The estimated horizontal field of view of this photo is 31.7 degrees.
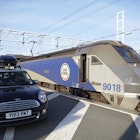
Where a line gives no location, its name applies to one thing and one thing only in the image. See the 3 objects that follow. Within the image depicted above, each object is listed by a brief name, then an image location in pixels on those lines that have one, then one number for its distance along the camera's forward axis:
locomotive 9.33
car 6.18
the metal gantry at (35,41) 33.16
